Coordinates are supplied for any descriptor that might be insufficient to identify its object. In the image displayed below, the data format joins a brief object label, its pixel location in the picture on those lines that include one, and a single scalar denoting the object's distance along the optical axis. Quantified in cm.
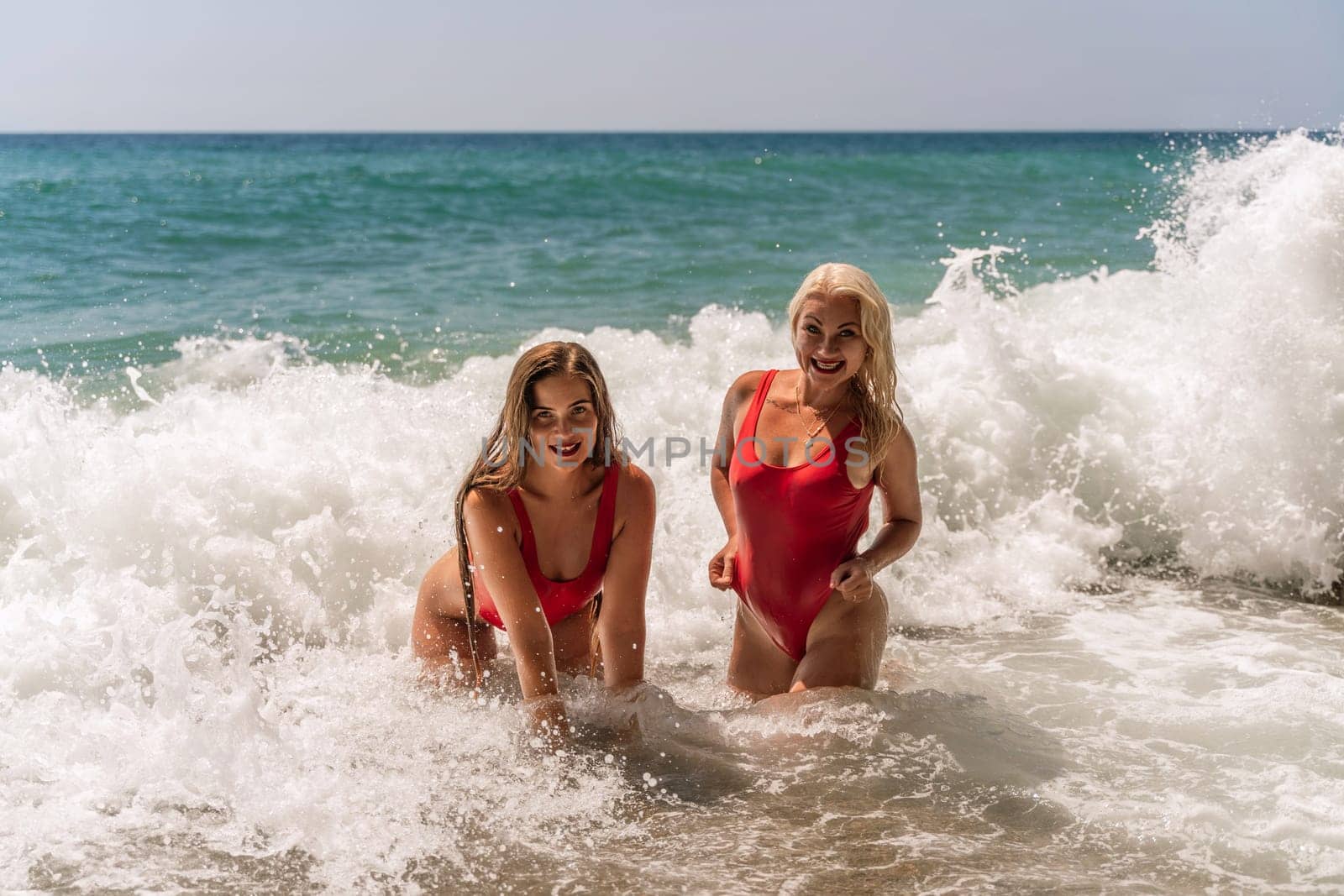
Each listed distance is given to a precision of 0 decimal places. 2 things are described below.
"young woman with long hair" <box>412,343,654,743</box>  369
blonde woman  386
